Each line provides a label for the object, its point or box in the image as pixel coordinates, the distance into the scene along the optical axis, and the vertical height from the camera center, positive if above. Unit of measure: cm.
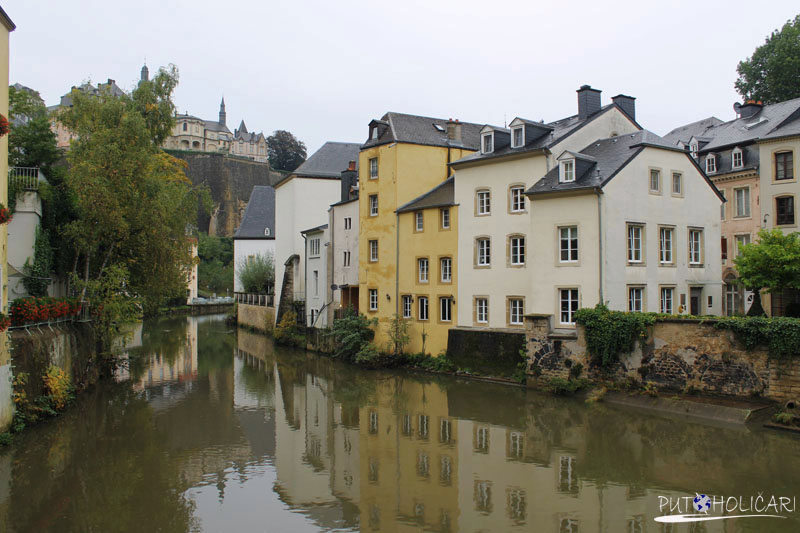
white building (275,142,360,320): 4191 +569
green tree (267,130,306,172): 11256 +2447
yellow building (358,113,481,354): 2723 +310
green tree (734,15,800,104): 4072 +1443
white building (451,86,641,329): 2389 +337
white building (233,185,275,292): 5888 +513
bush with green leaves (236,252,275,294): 5088 +95
